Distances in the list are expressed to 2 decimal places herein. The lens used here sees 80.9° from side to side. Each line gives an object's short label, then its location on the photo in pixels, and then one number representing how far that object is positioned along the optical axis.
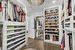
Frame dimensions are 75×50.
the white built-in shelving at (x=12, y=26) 1.27
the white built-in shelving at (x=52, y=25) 2.64
